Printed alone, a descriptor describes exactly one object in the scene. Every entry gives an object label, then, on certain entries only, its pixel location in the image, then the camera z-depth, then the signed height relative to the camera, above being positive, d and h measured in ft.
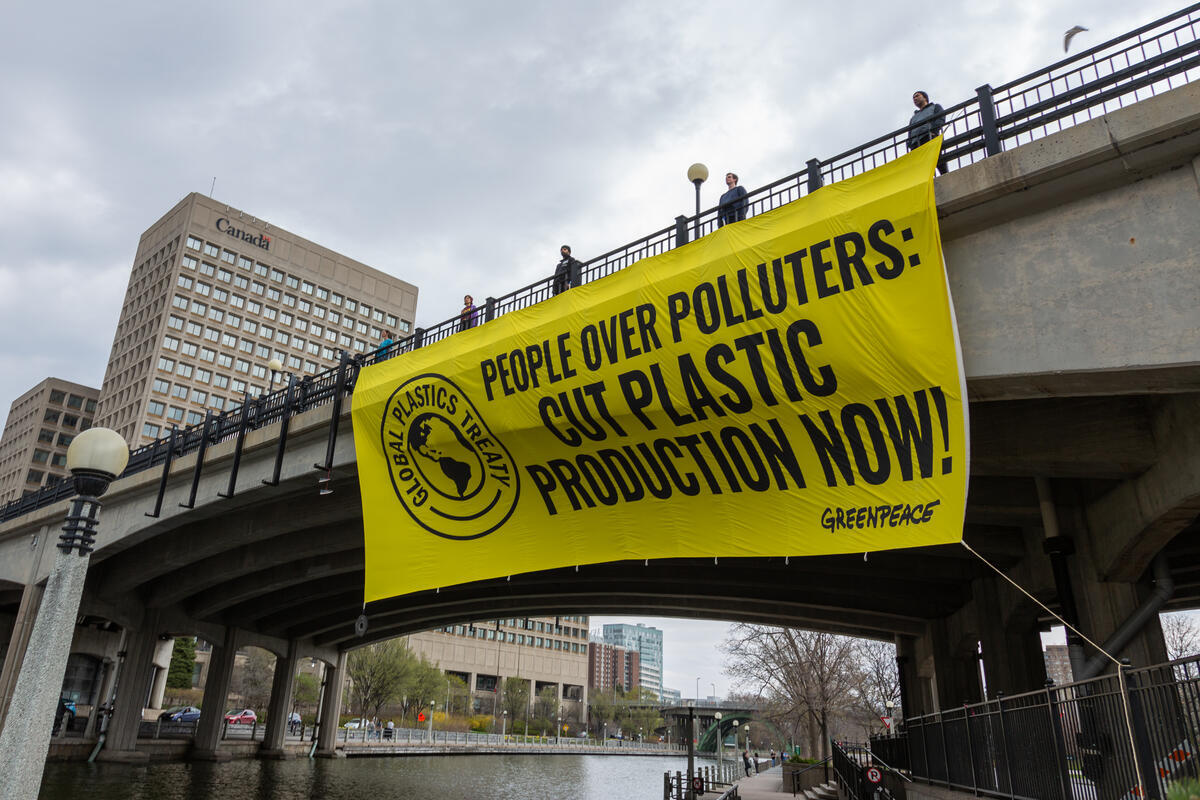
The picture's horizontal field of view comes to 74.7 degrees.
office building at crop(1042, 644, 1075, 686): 413.18 +34.08
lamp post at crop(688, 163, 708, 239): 57.16 +36.79
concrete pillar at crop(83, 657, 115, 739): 174.38 +5.69
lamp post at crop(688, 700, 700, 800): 78.27 -2.05
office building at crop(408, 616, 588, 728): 340.80 +23.70
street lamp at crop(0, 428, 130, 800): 27.35 +2.63
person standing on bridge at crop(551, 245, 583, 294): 55.42 +29.05
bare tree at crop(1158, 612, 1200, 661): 189.98 +21.28
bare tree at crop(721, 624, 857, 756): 147.54 +9.16
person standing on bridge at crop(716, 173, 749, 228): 47.88 +29.02
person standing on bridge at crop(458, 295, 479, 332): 59.65 +28.28
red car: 201.67 -2.49
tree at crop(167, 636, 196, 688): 266.16 +13.39
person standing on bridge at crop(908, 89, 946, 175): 39.34 +27.78
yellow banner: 35.06 +15.38
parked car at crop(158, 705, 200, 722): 170.91 -1.73
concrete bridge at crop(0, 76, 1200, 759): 31.32 +15.05
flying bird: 38.73 +31.40
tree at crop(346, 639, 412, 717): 251.39 +11.46
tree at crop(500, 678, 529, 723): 342.03 +5.44
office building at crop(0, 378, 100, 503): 337.72 +112.24
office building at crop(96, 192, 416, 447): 303.27 +153.88
